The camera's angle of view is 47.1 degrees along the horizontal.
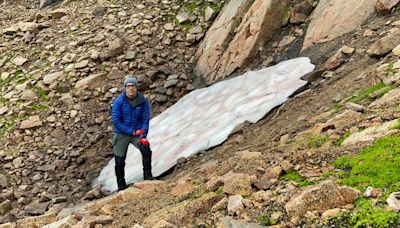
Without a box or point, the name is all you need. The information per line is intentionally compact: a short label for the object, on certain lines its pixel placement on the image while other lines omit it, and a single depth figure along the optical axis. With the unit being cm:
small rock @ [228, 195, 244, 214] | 499
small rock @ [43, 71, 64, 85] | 1410
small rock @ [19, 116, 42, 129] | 1286
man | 884
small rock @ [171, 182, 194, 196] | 643
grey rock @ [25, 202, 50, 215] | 1013
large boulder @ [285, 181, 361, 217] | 435
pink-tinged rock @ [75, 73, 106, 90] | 1384
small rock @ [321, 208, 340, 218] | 421
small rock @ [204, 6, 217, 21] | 1547
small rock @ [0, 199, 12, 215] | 1030
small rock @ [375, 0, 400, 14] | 1034
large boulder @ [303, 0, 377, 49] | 1093
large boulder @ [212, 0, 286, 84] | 1297
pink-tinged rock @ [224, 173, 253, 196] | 539
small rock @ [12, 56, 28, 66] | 1509
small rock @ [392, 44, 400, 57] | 827
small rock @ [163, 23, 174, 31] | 1528
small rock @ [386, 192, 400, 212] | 390
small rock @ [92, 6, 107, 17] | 1620
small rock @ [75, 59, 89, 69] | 1432
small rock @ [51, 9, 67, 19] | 1684
